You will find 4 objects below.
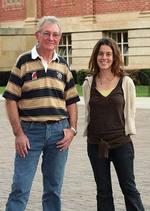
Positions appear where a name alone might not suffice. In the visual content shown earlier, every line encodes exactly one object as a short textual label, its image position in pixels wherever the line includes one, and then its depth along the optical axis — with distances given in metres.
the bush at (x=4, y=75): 37.44
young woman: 6.41
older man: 6.05
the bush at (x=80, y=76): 36.03
